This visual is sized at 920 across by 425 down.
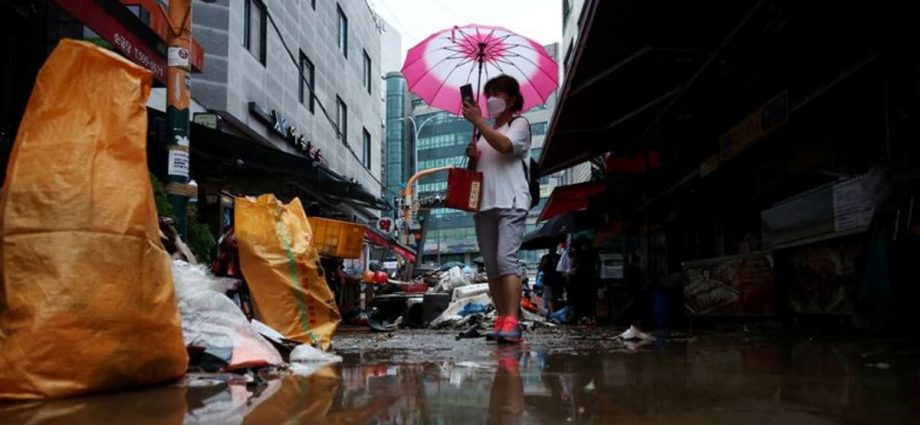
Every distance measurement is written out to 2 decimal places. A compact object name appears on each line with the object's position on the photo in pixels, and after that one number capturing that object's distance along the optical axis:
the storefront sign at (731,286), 5.98
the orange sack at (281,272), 4.20
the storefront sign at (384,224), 29.33
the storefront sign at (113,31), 4.61
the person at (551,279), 15.98
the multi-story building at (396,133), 57.88
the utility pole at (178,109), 4.48
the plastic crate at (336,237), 7.49
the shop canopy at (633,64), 5.53
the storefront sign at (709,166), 6.98
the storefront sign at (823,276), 4.84
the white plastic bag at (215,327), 2.89
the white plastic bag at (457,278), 11.39
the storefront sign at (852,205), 4.60
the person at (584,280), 11.84
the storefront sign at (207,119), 10.84
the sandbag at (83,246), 2.07
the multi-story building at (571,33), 22.62
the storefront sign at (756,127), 5.50
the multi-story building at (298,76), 12.70
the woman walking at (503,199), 4.51
